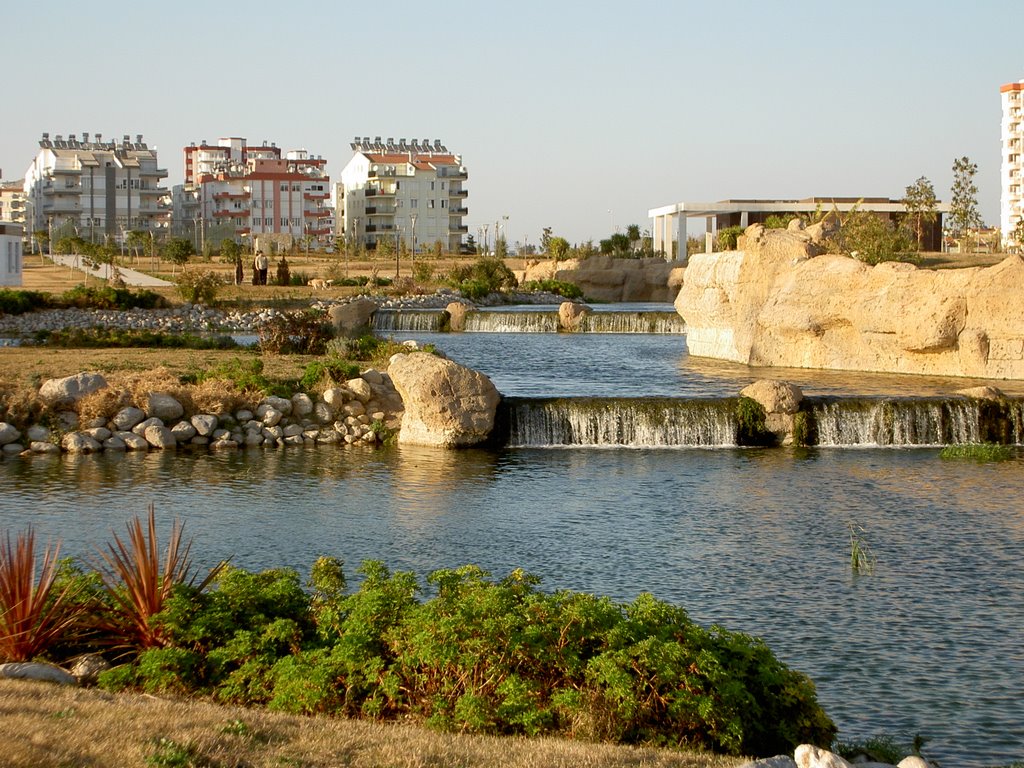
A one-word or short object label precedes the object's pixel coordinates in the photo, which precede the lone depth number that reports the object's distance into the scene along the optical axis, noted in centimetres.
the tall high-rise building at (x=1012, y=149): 12550
